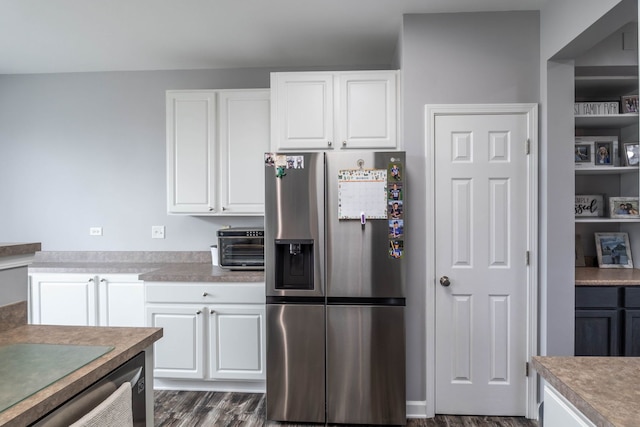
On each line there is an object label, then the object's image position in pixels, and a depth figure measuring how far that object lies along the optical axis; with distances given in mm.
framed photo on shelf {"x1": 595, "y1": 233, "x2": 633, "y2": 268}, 2678
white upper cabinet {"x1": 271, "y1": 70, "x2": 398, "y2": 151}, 2436
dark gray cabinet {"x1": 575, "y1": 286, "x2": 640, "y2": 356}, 2219
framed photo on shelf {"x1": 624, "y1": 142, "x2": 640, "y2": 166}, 2584
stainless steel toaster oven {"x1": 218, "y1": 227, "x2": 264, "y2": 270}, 2730
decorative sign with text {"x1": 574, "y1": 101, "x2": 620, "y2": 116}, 2535
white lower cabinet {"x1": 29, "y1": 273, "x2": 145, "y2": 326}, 2869
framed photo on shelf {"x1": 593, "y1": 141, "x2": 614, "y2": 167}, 2607
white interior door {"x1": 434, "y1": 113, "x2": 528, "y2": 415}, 2291
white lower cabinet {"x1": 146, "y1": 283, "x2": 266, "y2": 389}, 2574
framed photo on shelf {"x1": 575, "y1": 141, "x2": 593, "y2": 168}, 2572
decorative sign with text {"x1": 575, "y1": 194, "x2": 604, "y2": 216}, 2734
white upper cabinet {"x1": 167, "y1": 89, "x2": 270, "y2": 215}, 2857
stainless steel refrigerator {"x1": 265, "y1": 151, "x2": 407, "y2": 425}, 2182
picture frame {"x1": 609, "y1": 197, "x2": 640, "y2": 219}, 2586
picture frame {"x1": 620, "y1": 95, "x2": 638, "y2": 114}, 2545
